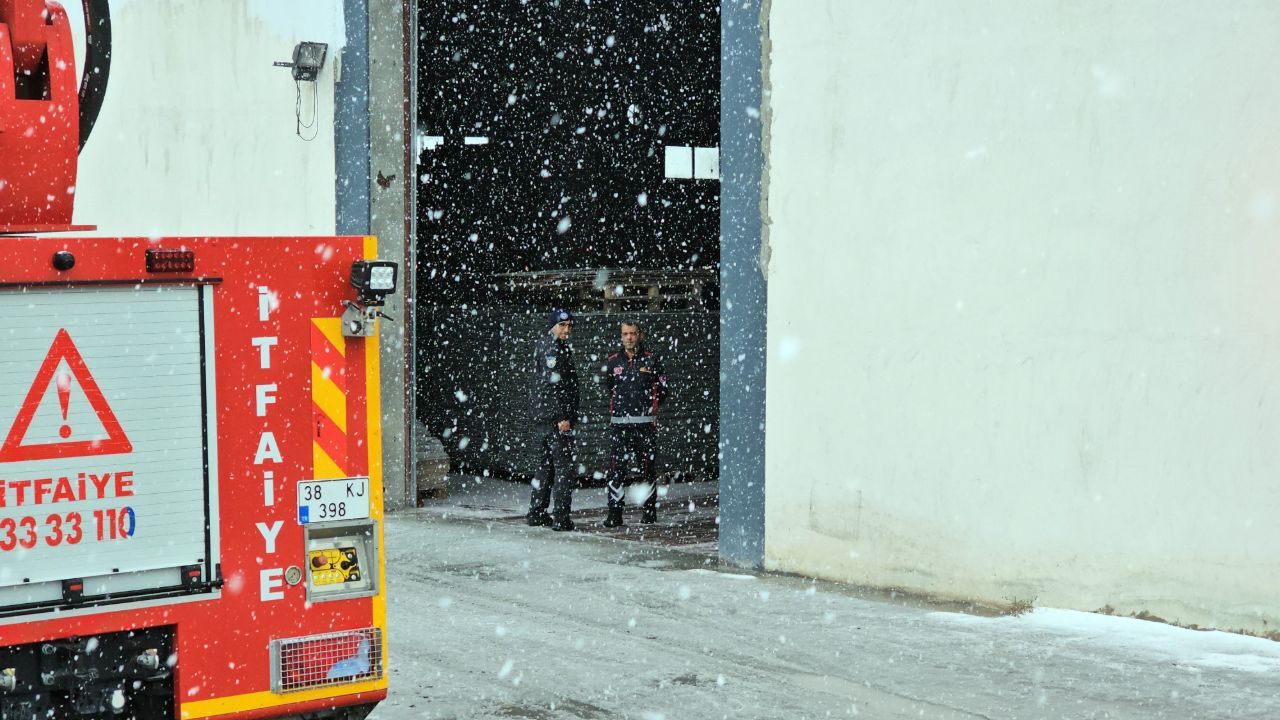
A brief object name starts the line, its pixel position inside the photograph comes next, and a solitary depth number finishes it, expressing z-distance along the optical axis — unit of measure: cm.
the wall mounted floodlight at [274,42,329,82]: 1416
